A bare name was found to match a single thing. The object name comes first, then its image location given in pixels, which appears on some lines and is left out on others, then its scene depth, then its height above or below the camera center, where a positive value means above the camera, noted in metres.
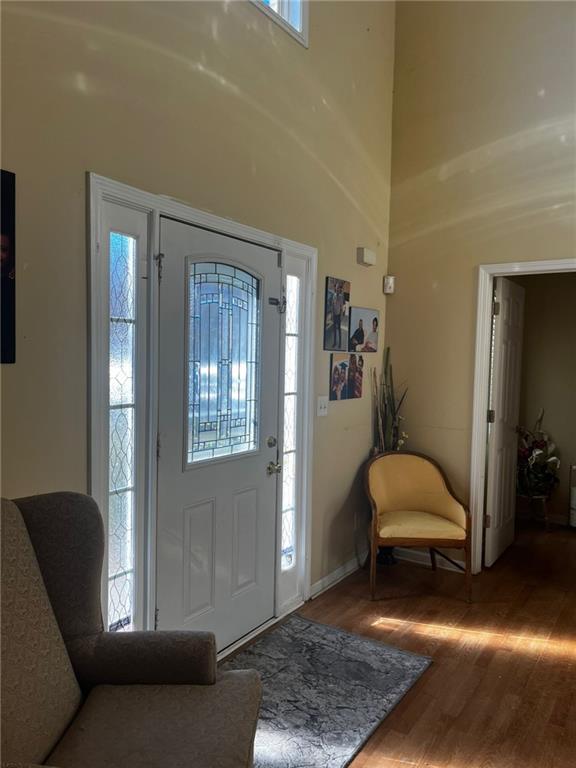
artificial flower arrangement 5.07 -0.93
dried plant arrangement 4.12 -0.40
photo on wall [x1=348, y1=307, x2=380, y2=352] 3.79 +0.23
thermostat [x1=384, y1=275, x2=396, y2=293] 4.16 +0.58
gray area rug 2.16 -1.48
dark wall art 1.76 +0.28
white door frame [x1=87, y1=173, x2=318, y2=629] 2.05 +0.22
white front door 2.44 -0.35
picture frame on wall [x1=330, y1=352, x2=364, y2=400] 3.60 -0.09
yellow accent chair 3.45 -0.99
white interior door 3.98 -0.39
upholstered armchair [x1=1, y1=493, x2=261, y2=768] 1.43 -0.92
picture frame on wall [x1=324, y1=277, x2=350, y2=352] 3.49 +0.30
